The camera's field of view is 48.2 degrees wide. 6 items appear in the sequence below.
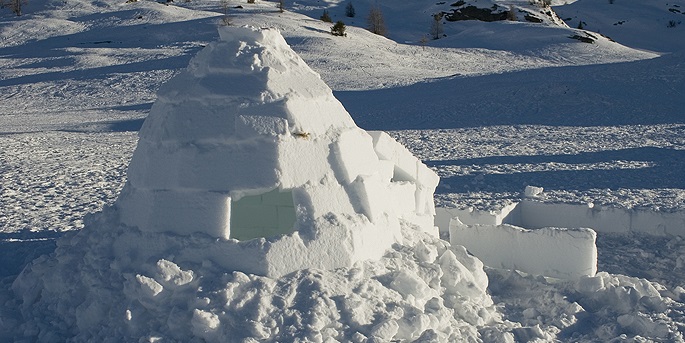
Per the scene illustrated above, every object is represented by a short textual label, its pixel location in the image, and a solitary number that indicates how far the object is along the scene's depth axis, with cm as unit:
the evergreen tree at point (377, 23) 3419
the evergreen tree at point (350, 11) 3803
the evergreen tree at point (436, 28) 3456
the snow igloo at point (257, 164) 577
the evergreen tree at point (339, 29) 2930
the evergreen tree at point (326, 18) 3401
